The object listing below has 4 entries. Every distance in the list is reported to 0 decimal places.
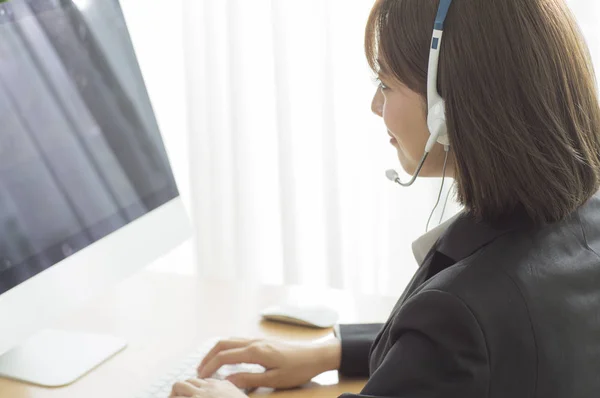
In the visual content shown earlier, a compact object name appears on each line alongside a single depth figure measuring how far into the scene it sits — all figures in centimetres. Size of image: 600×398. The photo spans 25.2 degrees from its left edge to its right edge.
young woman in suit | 148
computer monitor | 168
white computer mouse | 191
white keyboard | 171
